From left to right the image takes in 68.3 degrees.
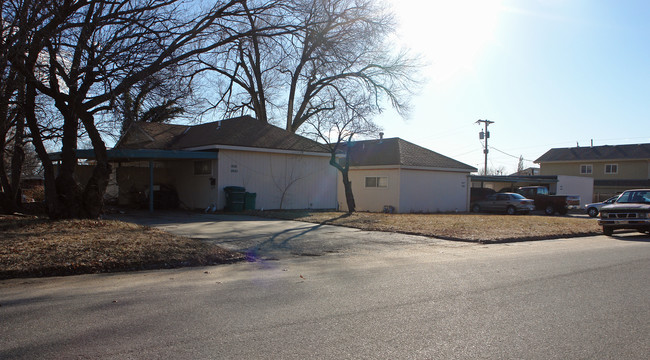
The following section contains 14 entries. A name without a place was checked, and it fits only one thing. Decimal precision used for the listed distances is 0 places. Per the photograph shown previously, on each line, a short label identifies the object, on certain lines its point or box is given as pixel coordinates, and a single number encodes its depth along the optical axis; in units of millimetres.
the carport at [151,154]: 19219
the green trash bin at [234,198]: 22156
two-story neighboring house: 50844
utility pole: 53469
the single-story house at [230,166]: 22734
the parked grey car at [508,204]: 30984
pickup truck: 31688
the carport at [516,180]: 35500
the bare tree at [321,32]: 15523
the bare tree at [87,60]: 11547
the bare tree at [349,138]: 25297
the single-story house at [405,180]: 29125
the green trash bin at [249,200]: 22705
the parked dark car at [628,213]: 16152
